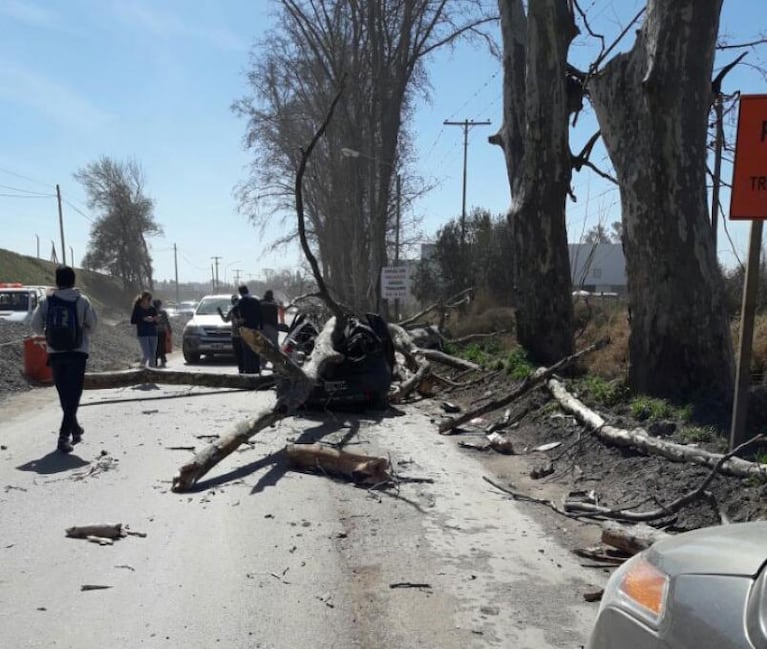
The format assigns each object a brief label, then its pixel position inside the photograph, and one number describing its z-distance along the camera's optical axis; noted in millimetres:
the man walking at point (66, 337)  7812
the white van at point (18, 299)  19875
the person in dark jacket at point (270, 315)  14977
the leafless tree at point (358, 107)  27812
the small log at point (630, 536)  4754
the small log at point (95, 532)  5195
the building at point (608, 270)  58469
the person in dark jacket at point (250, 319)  14117
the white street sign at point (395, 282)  23219
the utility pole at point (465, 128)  44278
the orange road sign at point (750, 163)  5355
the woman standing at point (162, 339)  17950
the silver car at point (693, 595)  1917
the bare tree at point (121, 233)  73938
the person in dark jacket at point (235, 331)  14164
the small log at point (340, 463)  6906
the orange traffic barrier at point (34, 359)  13836
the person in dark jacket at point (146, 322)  14312
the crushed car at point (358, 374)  10695
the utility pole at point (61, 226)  50872
